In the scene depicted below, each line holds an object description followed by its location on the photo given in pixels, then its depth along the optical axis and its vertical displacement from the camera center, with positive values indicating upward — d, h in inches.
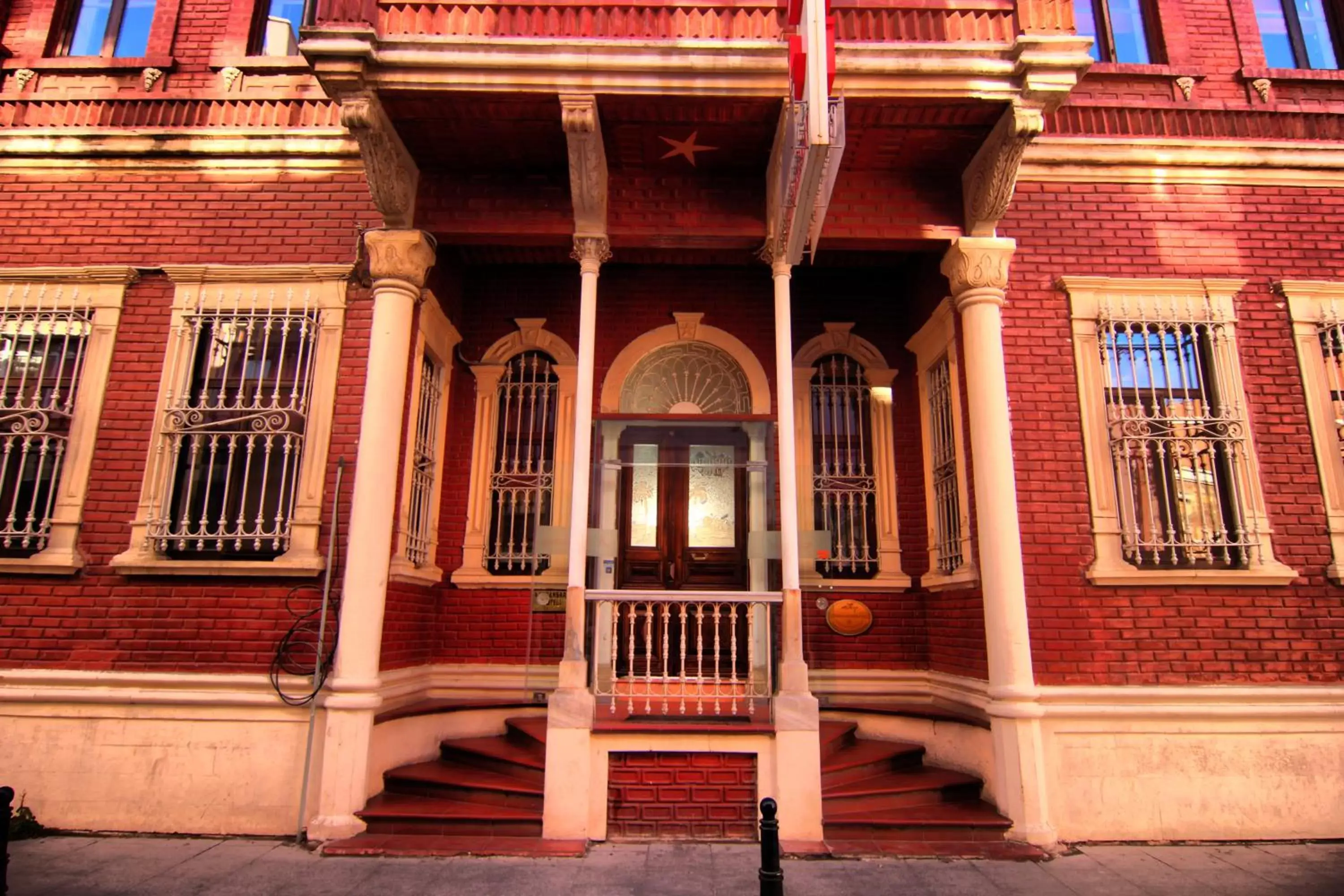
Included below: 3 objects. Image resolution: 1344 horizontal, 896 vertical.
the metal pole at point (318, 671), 216.1 -15.2
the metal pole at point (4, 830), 146.2 -40.2
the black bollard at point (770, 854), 133.6 -41.1
